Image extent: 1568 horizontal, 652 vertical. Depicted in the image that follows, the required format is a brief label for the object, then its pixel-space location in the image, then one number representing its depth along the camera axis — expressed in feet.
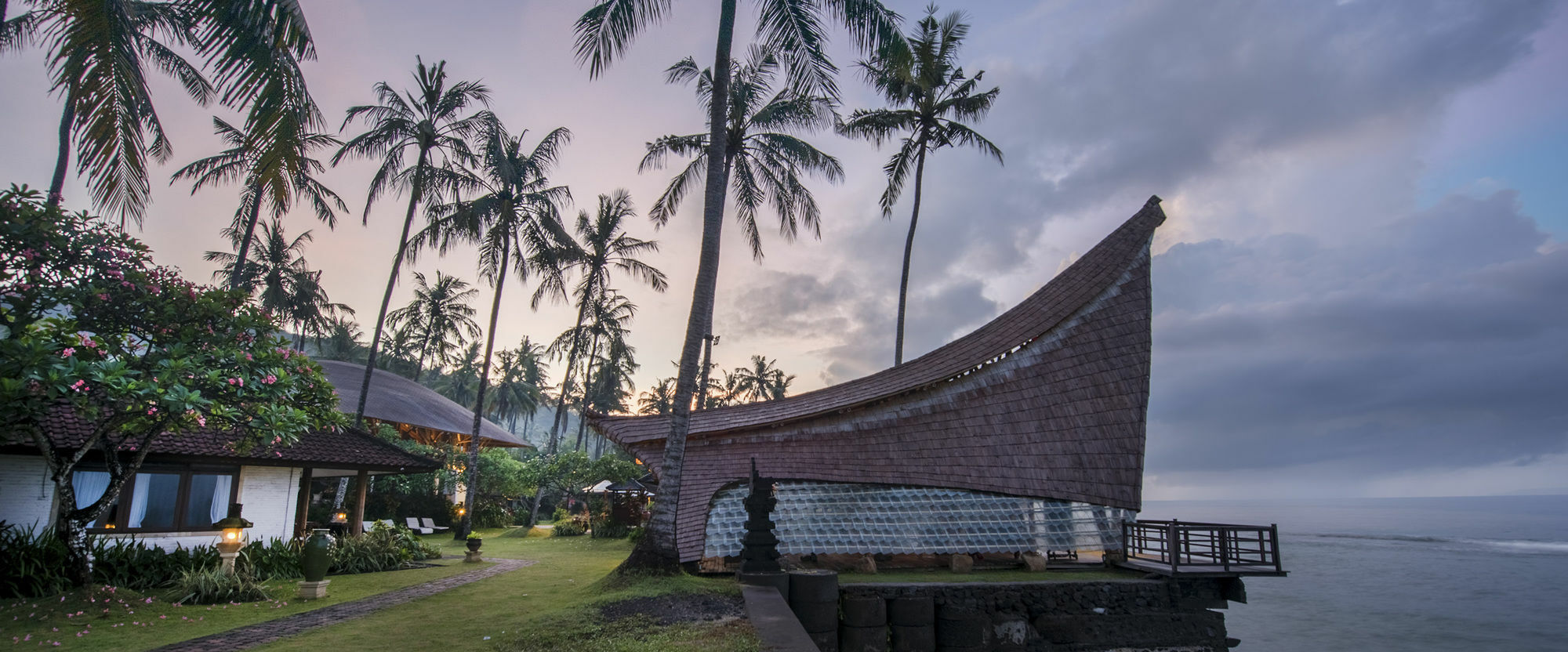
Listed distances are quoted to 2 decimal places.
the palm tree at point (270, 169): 19.15
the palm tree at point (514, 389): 210.38
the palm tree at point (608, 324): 116.78
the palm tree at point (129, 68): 18.01
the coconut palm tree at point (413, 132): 66.33
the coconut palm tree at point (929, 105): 69.92
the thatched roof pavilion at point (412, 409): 90.38
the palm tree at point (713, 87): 38.68
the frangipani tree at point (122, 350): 24.90
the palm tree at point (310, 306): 112.88
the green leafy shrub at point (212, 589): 33.12
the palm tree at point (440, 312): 127.65
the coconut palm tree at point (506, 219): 75.15
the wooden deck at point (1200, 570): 41.81
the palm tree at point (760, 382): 224.53
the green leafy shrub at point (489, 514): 91.20
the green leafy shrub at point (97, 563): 30.50
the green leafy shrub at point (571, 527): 81.92
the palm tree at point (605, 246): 97.86
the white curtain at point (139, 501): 40.52
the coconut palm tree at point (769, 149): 56.54
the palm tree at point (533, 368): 222.48
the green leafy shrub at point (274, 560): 40.32
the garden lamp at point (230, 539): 34.83
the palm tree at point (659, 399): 216.33
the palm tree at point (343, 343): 162.91
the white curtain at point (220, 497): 43.91
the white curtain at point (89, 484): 39.34
